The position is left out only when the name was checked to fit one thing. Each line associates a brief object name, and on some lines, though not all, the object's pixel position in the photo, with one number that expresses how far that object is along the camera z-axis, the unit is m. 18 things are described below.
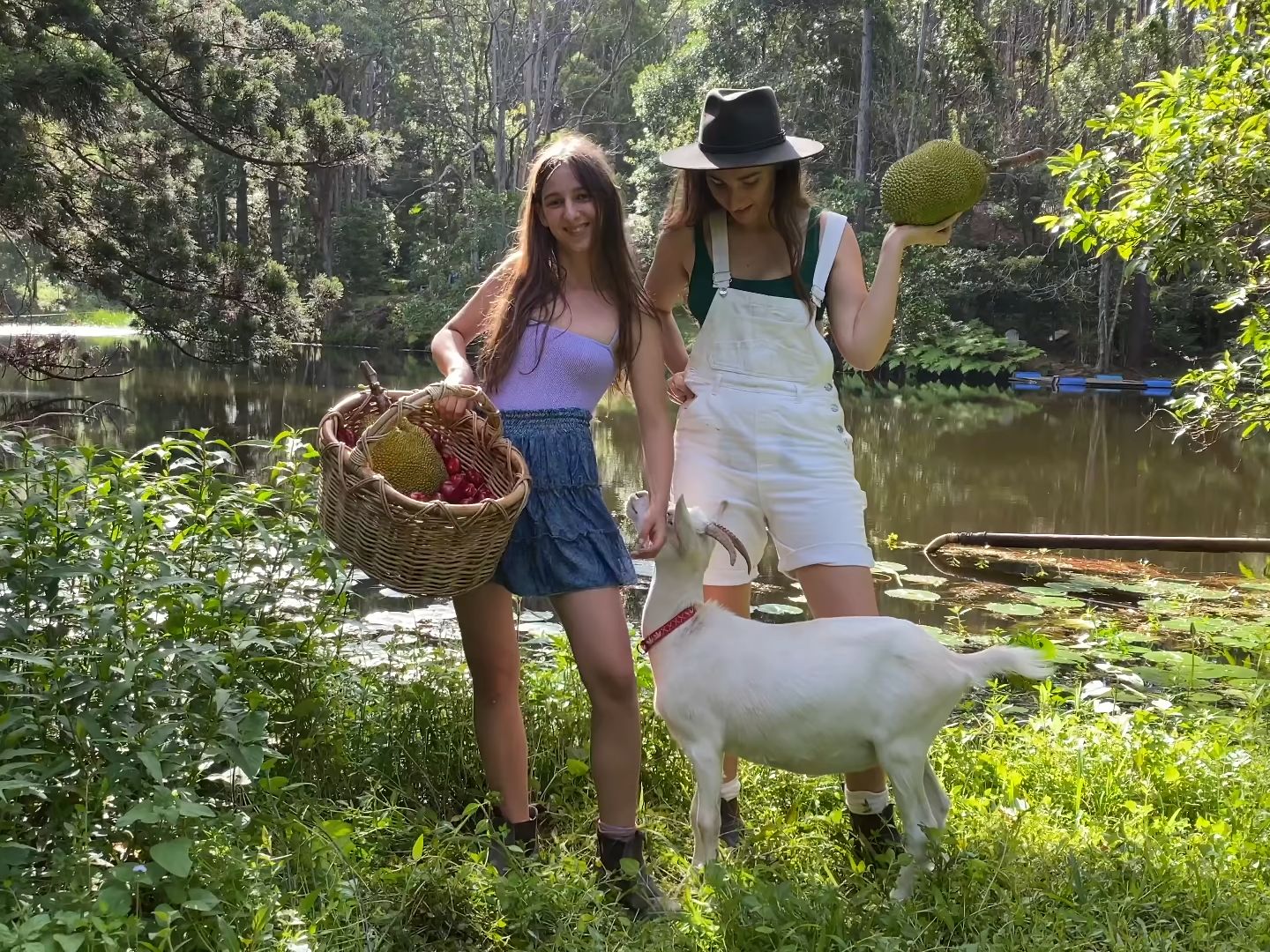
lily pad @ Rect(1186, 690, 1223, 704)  4.73
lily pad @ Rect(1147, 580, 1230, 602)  7.01
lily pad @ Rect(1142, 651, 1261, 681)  5.12
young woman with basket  2.76
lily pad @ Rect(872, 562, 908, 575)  7.73
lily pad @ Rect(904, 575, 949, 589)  7.57
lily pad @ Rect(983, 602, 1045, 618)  6.67
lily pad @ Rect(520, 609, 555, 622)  5.75
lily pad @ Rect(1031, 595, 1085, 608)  6.93
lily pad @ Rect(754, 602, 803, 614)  6.65
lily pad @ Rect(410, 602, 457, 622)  5.71
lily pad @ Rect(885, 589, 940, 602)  7.07
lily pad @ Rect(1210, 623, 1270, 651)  5.75
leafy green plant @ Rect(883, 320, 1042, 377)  23.19
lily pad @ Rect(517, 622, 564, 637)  5.34
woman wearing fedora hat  2.88
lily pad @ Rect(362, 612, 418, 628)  5.61
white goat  2.56
